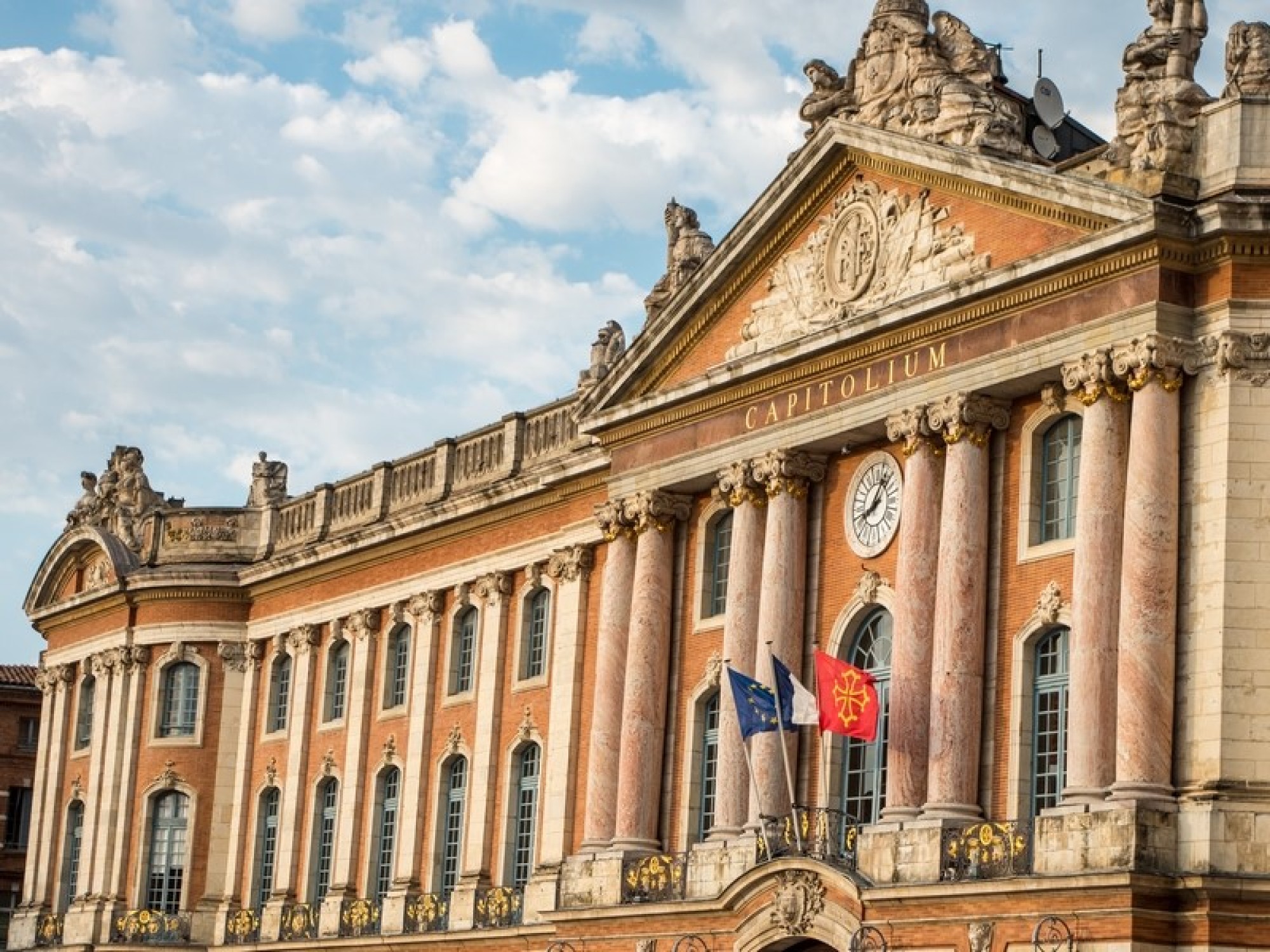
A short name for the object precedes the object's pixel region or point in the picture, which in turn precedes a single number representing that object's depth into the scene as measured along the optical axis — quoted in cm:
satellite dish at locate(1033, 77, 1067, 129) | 3691
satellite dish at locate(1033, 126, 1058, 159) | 3609
